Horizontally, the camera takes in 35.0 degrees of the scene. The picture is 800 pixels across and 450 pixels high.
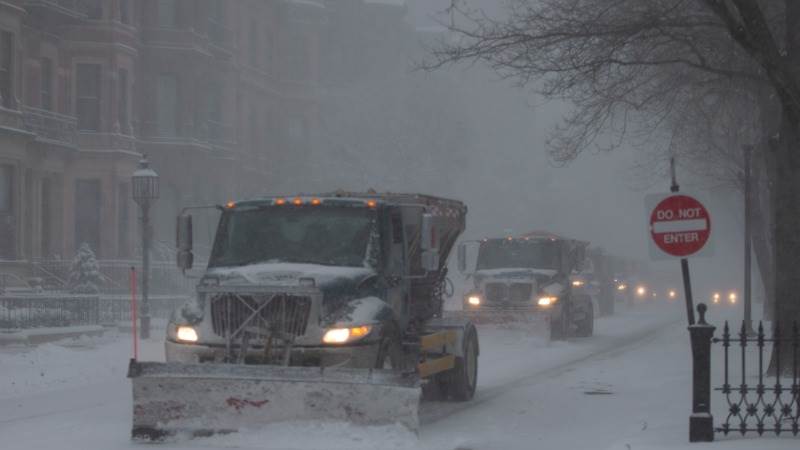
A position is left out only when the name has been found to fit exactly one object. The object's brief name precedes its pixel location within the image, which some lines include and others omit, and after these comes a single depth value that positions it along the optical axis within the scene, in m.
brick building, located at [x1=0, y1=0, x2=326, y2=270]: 39.28
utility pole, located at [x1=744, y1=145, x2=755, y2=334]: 30.52
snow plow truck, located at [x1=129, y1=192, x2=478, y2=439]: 11.94
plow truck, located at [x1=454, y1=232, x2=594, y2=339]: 30.33
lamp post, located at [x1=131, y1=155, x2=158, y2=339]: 29.20
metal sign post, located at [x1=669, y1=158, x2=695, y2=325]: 12.06
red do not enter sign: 12.02
